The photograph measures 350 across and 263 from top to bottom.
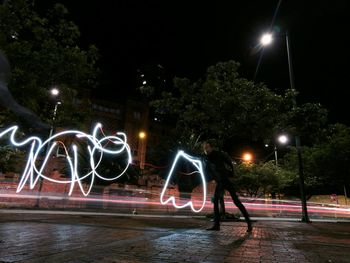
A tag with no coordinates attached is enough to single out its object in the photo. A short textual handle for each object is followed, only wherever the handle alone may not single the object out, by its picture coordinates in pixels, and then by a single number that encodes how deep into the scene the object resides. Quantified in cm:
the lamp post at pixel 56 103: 1705
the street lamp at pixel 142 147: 6282
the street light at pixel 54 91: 1699
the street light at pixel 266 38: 1986
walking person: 876
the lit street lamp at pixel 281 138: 1822
